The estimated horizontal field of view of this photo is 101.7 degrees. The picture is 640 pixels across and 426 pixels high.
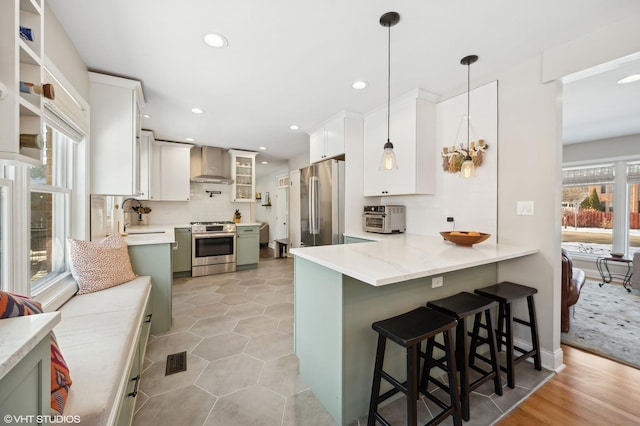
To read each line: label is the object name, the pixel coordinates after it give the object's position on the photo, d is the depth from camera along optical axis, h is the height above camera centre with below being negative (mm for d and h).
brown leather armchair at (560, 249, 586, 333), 2463 -785
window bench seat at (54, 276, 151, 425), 958 -664
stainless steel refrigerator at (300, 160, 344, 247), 3500 +124
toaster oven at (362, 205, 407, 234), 3199 -87
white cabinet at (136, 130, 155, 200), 4365 +803
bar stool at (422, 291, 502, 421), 1551 -789
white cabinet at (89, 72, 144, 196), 2371 +719
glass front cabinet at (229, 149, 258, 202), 5523 +802
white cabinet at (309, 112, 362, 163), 3441 +1078
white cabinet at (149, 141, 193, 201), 4793 +770
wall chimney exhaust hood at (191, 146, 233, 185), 5234 +911
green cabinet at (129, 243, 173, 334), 2494 -594
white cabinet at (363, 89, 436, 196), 2857 +794
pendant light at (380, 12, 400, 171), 1701 +1274
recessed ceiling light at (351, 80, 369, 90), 2633 +1316
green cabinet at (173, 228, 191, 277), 4527 -737
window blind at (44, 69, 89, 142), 1712 +704
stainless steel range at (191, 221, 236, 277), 4629 -655
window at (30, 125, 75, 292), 1714 +21
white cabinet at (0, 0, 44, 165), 815 +461
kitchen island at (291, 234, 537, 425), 1473 -567
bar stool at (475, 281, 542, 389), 1822 -802
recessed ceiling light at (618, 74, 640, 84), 2473 +1303
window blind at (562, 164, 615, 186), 4641 +699
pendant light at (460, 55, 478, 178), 2188 +436
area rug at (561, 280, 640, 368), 2250 -1179
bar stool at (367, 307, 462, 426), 1272 -744
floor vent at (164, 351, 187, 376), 1990 -1206
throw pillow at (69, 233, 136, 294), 1966 -418
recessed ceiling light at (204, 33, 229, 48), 1914 +1292
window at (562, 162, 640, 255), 4452 +76
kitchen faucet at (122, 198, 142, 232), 4542 +14
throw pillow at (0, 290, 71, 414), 761 -513
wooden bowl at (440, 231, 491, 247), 2034 -207
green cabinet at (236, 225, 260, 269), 5062 -681
